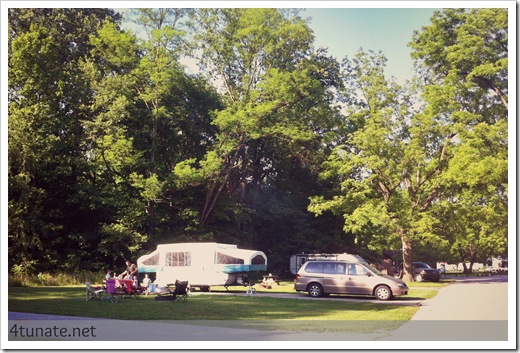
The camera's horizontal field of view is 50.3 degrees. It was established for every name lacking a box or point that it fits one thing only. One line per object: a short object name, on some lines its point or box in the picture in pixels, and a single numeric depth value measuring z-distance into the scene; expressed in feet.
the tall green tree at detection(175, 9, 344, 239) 105.81
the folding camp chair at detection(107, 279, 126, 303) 61.98
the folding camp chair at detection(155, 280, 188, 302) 61.87
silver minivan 68.90
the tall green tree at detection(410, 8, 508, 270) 68.08
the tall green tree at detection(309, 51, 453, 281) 108.06
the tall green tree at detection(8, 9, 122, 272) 67.00
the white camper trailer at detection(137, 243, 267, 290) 78.64
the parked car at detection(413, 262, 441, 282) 117.80
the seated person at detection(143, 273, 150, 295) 72.59
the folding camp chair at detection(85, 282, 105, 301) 59.52
